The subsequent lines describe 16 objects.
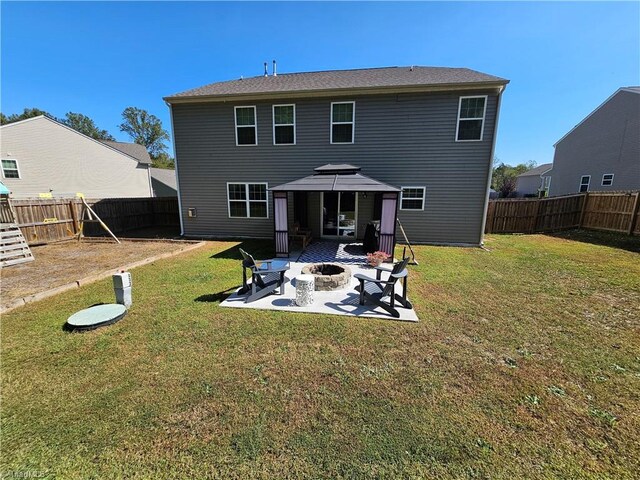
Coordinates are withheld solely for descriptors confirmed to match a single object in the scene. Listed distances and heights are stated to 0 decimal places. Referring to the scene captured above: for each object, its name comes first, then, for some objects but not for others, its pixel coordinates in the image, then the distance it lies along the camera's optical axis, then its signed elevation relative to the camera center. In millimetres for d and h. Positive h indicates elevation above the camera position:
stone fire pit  5695 -1763
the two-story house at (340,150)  9438 +1911
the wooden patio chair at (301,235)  9578 -1412
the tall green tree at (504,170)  55281 +6501
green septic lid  4055 -1962
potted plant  6929 -1617
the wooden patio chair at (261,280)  5156 -1729
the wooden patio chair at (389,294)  4625 -1869
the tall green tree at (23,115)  40288 +13157
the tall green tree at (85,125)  50375 +13986
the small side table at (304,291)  4918 -1763
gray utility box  4613 -1632
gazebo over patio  7746 +147
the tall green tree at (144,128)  51625 +13705
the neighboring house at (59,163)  15078 +2229
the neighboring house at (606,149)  15922 +3521
